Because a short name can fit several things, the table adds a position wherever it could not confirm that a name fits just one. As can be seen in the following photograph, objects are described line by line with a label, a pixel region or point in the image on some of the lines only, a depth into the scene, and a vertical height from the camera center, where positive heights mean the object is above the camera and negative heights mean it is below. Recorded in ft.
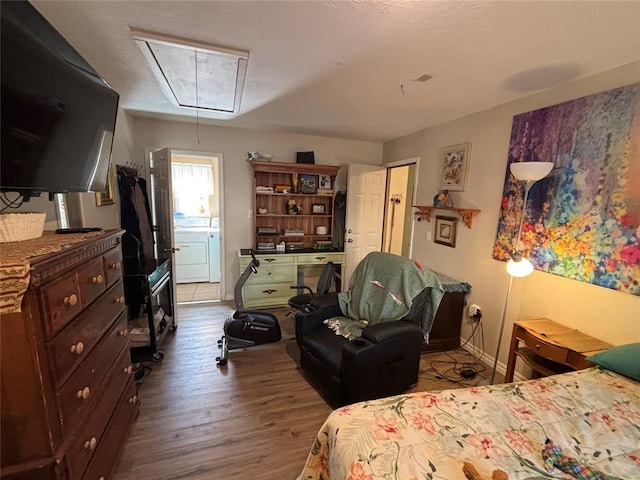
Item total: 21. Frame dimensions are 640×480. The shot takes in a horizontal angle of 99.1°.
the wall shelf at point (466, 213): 9.13 -0.15
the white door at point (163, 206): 9.70 -0.34
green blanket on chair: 7.39 -2.50
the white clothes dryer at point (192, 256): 15.34 -3.29
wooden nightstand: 5.74 -2.97
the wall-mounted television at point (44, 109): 3.03 +1.12
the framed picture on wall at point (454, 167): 9.52 +1.47
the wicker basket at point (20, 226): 3.46 -0.46
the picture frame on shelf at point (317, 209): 14.29 -0.32
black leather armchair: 6.25 -3.79
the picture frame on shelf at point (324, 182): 14.05 +1.08
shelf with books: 13.06 +0.12
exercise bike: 8.79 -4.17
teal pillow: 4.82 -2.65
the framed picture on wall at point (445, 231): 10.08 -0.89
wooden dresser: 2.95 -2.16
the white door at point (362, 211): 13.76 -0.34
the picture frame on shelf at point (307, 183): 13.53 +0.95
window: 17.06 +0.73
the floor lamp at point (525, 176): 6.40 +0.81
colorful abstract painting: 5.65 +0.51
